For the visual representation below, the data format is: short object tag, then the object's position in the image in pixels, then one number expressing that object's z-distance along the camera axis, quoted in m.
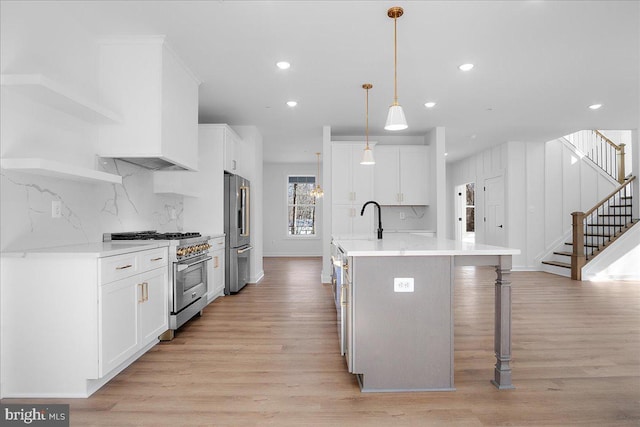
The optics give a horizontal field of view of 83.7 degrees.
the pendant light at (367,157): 4.07
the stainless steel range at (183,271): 3.23
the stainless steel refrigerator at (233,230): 5.09
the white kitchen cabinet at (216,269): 4.46
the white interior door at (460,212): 10.42
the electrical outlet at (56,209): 2.60
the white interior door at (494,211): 7.85
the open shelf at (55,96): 2.12
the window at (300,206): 10.55
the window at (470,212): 10.59
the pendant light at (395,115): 2.65
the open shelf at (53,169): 2.09
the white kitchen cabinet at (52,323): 2.18
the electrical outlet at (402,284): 2.22
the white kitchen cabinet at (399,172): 6.55
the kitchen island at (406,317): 2.22
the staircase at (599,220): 6.44
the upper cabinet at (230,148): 4.98
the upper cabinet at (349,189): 6.20
